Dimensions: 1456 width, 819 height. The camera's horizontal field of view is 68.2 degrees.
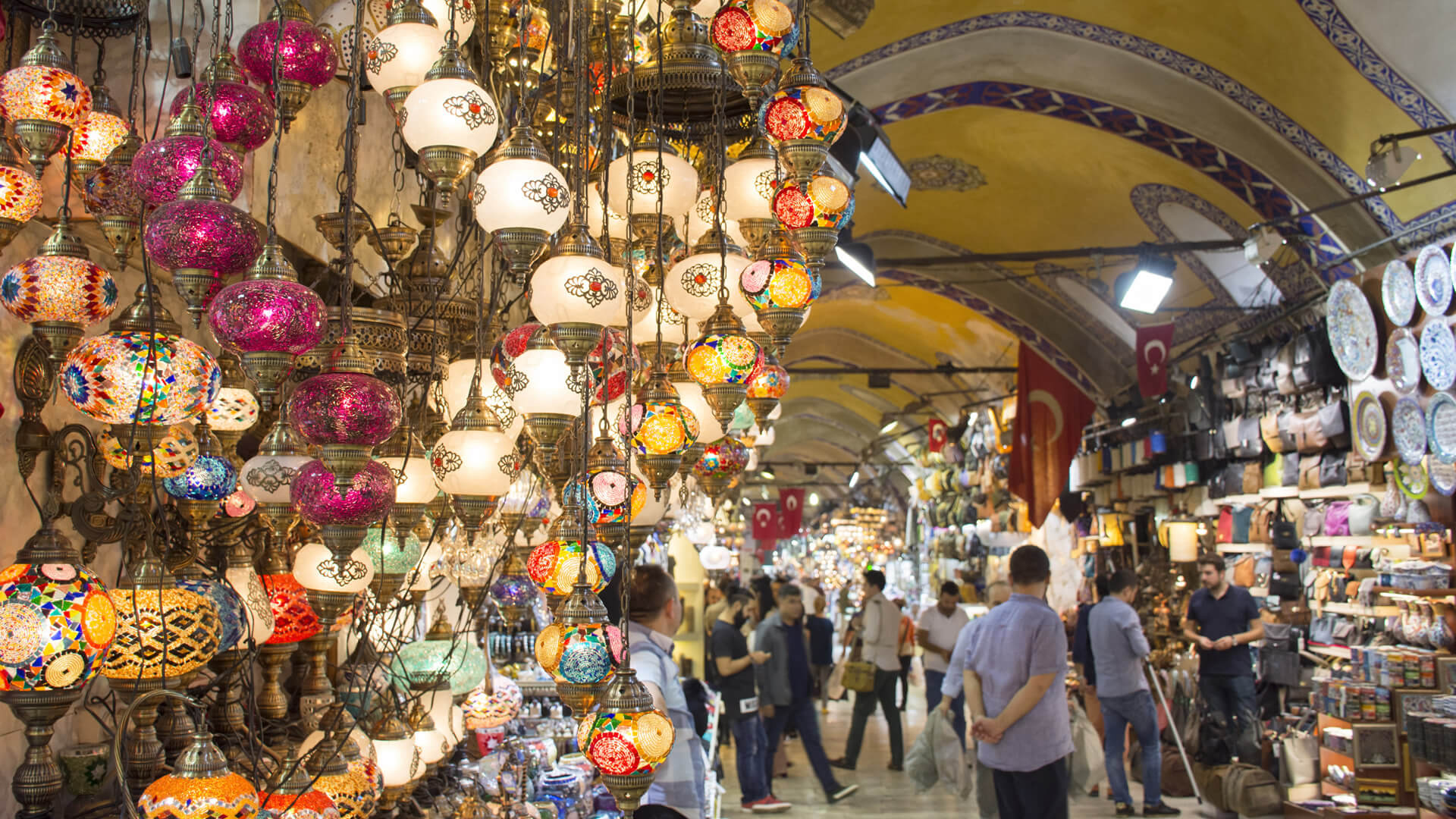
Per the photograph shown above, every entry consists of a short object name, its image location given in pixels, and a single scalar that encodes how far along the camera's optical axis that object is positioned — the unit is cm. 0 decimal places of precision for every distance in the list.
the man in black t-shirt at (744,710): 622
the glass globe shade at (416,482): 167
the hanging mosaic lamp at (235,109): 141
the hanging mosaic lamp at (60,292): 125
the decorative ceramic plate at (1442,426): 530
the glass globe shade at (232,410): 156
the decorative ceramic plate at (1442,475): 534
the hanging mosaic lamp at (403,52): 154
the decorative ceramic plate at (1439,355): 527
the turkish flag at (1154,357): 819
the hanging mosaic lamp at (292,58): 154
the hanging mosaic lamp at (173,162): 124
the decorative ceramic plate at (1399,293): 559
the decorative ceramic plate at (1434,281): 526
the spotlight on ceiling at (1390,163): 501
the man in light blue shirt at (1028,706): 375
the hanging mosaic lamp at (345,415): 121
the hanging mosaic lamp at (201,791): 110
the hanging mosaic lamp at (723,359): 183
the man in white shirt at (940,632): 763
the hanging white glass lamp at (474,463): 160
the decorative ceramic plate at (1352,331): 601
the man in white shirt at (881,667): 787
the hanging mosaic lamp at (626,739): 143
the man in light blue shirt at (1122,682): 577
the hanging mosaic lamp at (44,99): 128
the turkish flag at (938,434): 1520
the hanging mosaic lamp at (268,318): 113
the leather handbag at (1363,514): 612
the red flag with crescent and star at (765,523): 2048
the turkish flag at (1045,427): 988
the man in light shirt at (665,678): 273
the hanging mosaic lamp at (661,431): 182
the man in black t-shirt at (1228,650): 625
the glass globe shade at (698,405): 201
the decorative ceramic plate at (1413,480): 563
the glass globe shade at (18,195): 127
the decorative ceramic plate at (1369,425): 602
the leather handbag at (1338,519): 646
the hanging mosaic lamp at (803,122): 181
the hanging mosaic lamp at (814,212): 186
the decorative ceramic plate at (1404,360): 559
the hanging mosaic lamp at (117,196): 137
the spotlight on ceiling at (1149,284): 717
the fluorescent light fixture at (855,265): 598
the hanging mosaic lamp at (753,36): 178
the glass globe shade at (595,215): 195
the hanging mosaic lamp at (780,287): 182
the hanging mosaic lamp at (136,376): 119
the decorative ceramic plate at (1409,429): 561
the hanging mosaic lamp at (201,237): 115
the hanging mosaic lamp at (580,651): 149
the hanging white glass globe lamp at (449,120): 142
